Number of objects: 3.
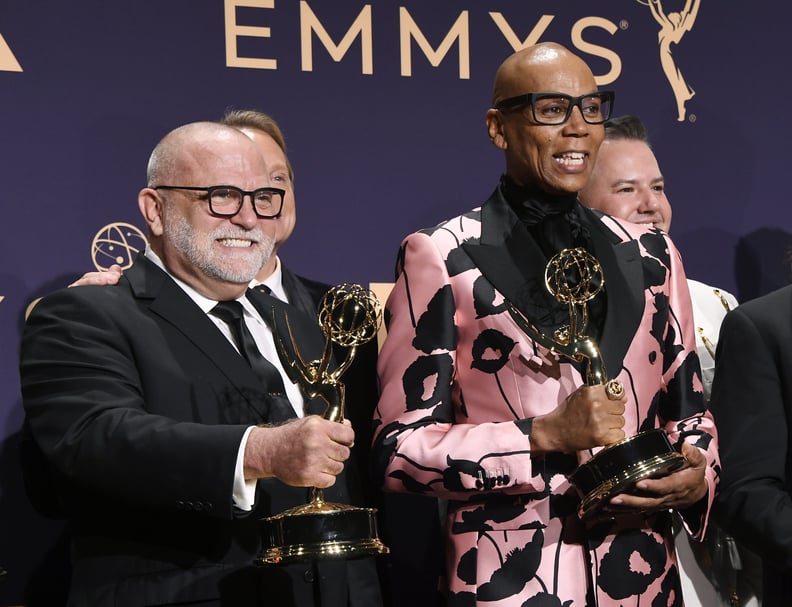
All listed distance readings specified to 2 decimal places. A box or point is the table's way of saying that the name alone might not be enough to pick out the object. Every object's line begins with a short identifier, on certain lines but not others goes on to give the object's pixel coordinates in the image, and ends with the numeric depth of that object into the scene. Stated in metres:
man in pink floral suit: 4.17
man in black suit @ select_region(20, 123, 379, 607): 4.00
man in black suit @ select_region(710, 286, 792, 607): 4.71
